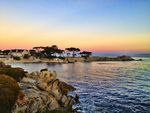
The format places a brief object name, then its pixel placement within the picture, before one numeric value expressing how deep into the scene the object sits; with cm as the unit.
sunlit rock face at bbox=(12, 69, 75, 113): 1338
